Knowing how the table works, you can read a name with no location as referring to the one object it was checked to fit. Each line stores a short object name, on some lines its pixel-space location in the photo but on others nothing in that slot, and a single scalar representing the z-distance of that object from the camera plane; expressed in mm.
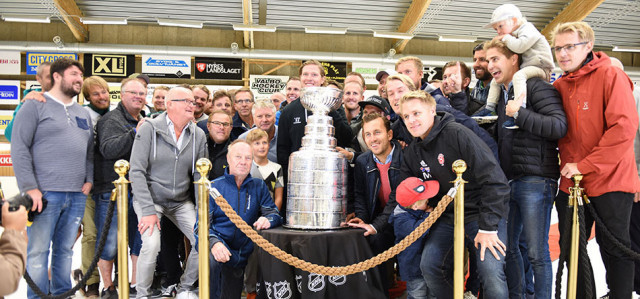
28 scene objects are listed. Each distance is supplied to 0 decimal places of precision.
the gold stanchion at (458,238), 2599
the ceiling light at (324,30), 12609
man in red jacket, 2650
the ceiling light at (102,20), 11547
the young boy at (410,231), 2848
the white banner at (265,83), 13664
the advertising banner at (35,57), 12750
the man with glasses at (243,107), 4668
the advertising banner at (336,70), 13695
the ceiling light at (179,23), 11848
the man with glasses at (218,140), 3848
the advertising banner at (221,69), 13328
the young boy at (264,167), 3648
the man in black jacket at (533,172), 2797
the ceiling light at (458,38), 13070
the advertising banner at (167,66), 12914
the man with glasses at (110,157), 3512
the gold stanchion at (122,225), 2664
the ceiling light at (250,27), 12156
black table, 2779
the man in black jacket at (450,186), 2586
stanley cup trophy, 2939
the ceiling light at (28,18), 11359
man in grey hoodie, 3193
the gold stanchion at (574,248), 2721
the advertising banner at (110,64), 12805
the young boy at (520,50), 2895
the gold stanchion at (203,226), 2697
